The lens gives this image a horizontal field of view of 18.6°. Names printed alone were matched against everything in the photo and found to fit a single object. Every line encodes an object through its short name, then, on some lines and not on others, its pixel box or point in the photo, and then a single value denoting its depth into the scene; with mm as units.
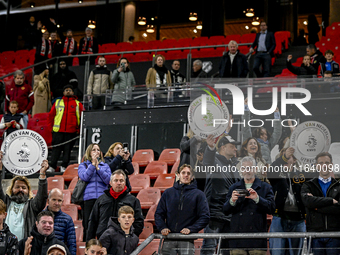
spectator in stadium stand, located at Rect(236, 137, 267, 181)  12475
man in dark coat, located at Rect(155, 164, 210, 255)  10846
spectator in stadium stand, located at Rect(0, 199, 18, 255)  10501
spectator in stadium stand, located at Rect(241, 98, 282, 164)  13678
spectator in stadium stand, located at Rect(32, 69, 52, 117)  22459
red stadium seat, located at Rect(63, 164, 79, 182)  17095
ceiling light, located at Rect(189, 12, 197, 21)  37766
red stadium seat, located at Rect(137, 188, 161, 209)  14226
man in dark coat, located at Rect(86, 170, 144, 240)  11443
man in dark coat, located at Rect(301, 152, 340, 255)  10734
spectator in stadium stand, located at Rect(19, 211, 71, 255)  10734
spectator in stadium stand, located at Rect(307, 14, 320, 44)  27891
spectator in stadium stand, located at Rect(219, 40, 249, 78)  19254
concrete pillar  36556
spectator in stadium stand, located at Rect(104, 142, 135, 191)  13024
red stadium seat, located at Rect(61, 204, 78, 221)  14413
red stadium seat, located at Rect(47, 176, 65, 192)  16352
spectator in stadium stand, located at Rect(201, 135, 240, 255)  11628
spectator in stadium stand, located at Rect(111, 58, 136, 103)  19653
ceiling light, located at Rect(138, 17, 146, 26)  37464
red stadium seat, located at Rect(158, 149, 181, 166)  17303
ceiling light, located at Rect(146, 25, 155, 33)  37821
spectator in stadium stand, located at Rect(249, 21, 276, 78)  20767
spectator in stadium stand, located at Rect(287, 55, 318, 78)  18787
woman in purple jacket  12652
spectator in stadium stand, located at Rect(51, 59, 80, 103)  22816
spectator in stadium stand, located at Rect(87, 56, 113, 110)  20850
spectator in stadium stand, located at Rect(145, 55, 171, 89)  20038
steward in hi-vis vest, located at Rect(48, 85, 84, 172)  18429
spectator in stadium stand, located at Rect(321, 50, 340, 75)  18187
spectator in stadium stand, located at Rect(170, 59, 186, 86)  20492
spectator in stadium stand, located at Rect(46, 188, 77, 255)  11381
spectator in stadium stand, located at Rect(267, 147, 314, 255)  11532
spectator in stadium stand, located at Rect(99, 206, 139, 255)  10528
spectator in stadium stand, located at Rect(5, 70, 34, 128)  20478
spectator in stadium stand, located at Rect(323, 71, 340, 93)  16559
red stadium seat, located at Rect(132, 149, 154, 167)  17607
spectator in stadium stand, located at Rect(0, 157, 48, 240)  12041
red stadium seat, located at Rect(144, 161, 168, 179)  16486
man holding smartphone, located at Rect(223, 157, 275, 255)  10741
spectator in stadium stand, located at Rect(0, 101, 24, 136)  18068
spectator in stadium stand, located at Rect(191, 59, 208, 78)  19750
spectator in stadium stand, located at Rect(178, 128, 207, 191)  13306
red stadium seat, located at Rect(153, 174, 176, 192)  15205
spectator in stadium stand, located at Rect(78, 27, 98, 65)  26379
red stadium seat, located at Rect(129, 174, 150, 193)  15500
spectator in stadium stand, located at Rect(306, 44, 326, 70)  19474
